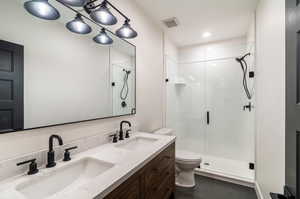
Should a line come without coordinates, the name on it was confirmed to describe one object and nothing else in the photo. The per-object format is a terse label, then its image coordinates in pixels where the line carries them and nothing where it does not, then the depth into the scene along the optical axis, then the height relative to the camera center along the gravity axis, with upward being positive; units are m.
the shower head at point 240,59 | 2.75 +0.75
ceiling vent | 2.34 +1.26
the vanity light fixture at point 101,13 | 1.24 +0.74
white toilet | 2.12 -1.02
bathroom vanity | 0.74 -0.47
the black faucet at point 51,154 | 0.95 -0.37
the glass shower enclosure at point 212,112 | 2.90 -0.29
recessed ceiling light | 2.82 +1.25
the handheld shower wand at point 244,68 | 2.78 +0.59
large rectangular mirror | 0.85 +0.20
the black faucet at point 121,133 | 1.61 -0.38
